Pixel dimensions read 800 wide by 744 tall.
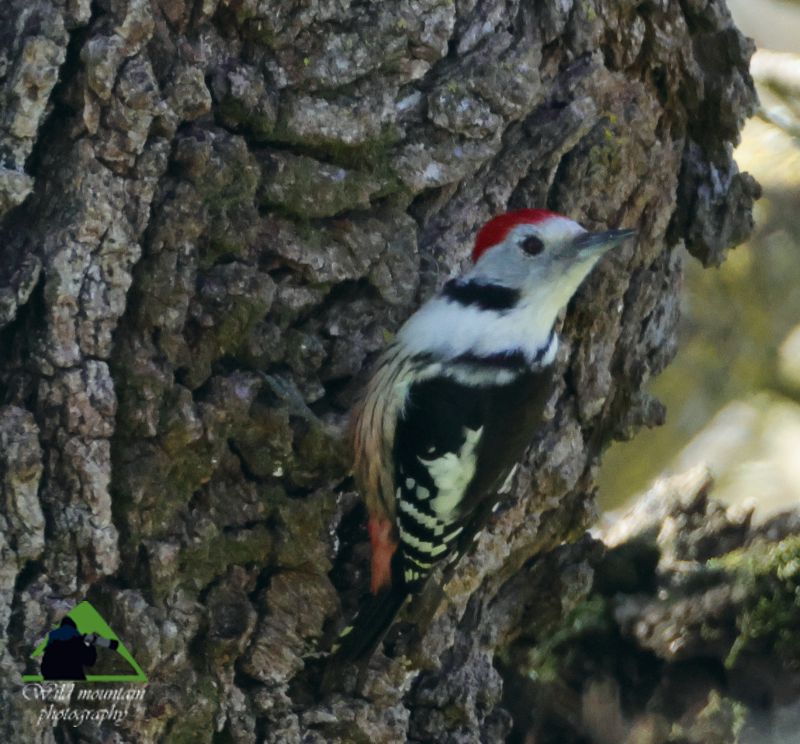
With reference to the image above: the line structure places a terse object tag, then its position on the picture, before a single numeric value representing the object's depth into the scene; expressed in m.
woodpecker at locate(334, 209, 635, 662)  5.93
